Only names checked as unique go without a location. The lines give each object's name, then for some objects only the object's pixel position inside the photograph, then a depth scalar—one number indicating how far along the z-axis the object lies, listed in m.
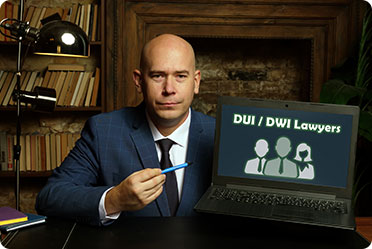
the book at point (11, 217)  1.08
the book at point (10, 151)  3.03
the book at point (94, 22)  3.03
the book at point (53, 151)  3.03
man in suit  1.47
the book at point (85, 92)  3.05
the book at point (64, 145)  3.04
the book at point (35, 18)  2.98
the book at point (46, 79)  3.02
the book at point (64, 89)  3.02
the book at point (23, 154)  3.01
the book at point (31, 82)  3.03
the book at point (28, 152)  3.01
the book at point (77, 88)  3.04
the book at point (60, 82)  3.02
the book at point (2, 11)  2.96
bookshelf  3.00
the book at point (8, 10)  2.98
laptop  1.17
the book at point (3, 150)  3.01
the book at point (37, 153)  3.02
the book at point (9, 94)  2.98
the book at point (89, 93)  3.05
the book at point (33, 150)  3.02
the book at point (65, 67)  3.07
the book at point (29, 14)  2.97
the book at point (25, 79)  3.02
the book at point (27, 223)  1.06
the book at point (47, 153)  3.03
